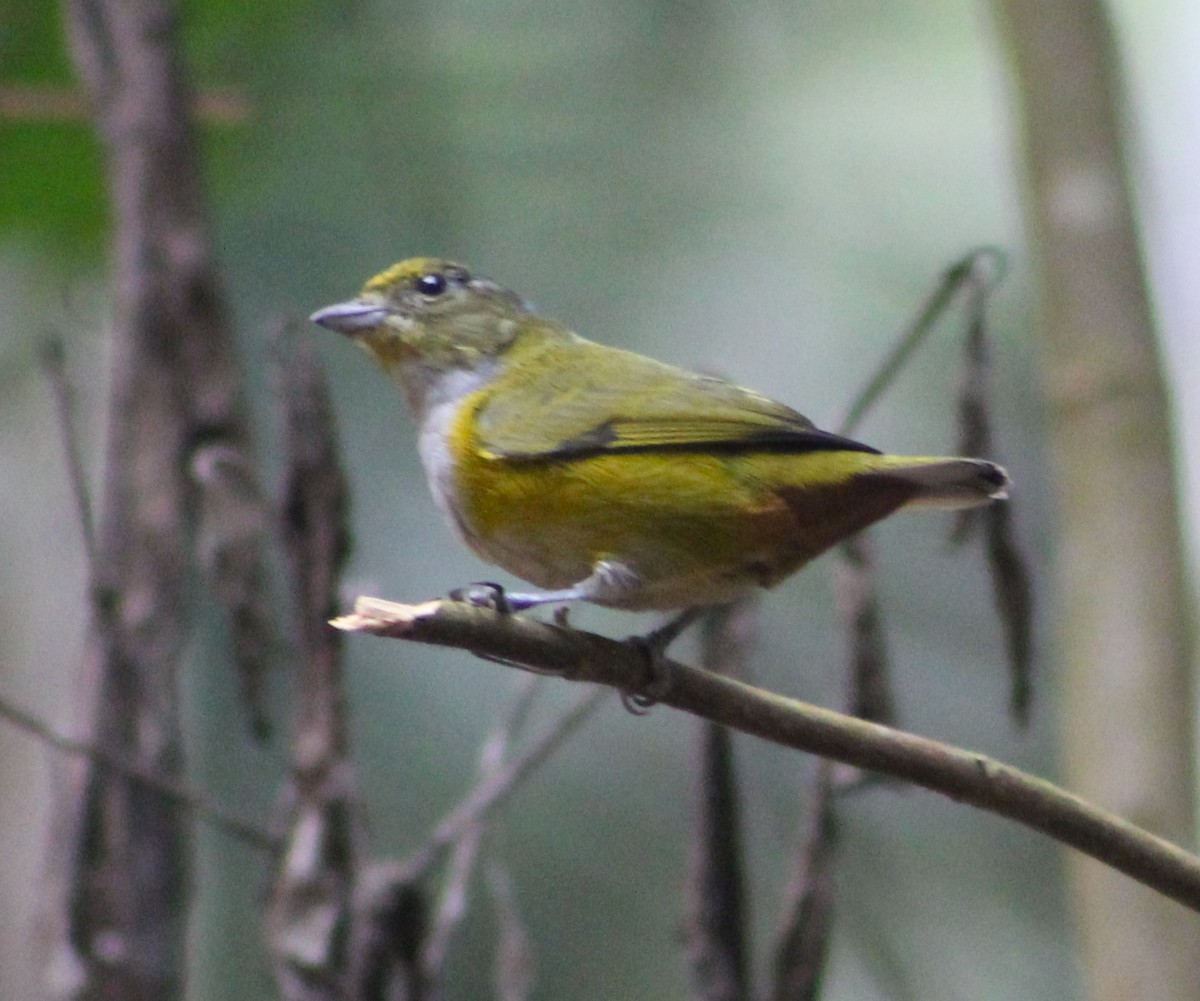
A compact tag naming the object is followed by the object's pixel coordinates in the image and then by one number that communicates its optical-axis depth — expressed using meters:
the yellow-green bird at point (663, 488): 3.46
